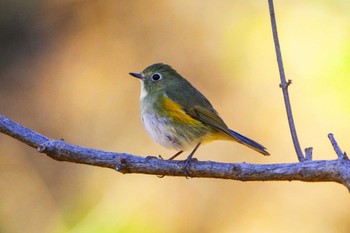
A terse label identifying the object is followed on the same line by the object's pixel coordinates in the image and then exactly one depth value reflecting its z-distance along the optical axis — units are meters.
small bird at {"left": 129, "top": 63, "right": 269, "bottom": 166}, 8.27
